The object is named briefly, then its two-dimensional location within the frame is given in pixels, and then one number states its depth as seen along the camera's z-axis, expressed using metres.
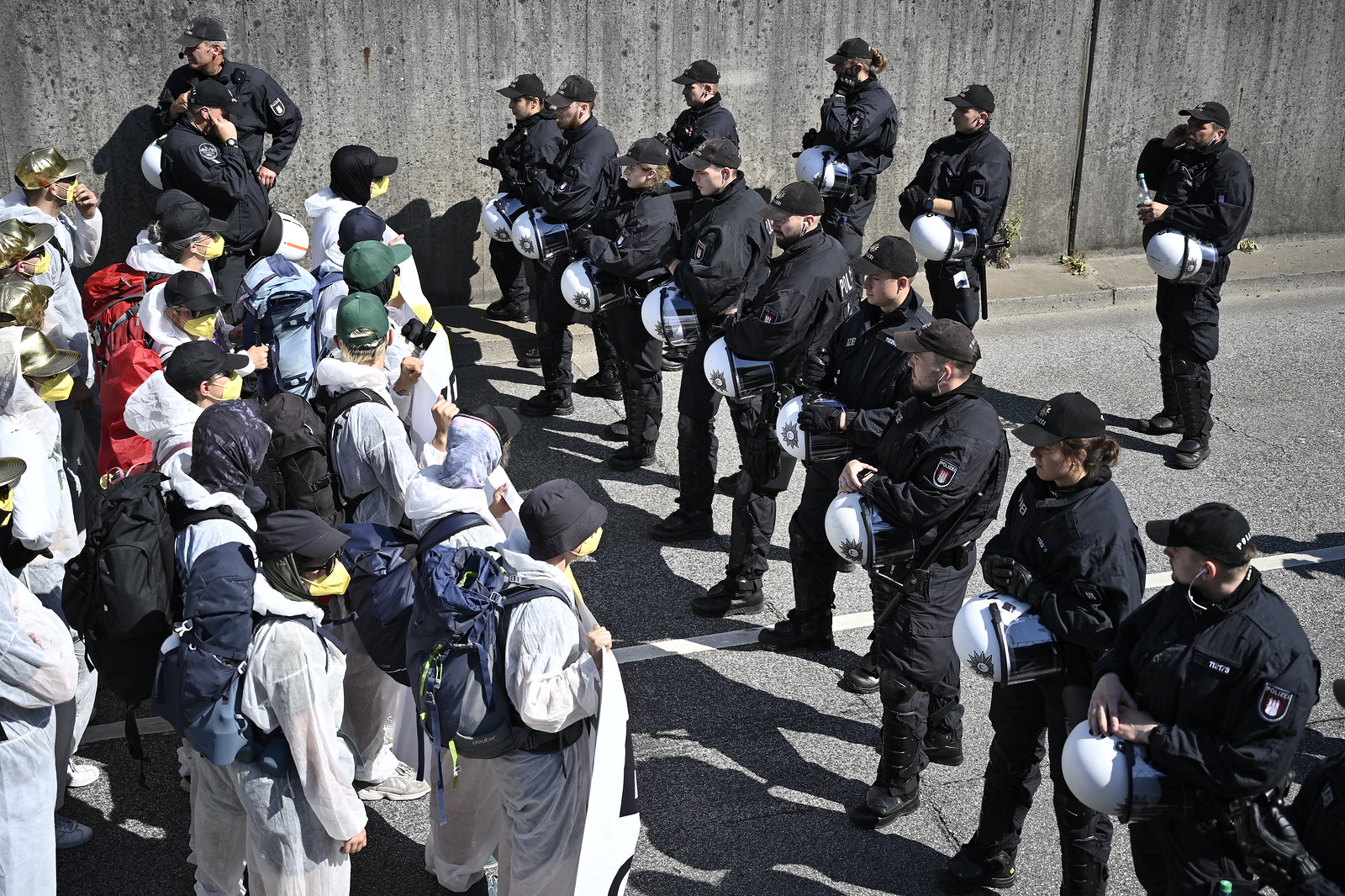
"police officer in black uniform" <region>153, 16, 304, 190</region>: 8.86
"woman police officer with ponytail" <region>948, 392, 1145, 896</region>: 4.37
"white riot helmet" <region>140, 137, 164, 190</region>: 8.40
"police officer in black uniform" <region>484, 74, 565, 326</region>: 9.19
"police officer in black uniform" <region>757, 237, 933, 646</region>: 5.84
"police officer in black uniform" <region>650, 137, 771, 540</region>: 7.30
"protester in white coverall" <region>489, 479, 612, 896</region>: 3.92
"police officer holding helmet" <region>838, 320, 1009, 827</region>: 5.03
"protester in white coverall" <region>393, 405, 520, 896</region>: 4.47
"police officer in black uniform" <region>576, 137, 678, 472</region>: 7.91
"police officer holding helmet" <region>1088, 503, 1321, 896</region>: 3.71
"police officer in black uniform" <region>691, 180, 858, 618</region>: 6.52
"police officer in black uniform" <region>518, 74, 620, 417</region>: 8.69
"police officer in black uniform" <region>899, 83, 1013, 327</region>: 8.71
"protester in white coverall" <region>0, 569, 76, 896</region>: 3.89
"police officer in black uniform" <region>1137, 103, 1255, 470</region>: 8.16
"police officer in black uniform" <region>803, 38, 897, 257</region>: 9.83
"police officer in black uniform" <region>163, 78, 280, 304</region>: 8.14
